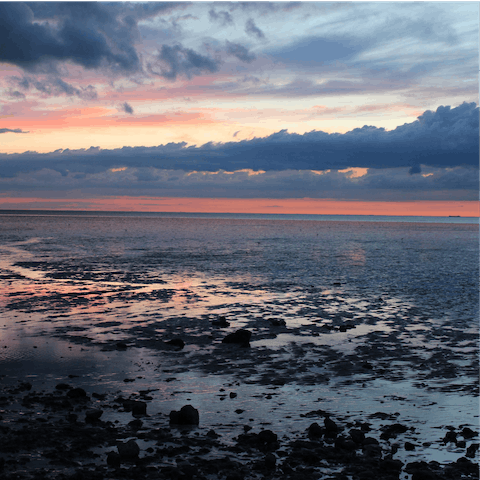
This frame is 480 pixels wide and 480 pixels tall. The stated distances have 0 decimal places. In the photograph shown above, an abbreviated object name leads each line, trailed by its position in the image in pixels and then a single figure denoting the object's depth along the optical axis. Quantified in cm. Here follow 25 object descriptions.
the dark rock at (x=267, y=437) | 1016
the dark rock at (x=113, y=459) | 911
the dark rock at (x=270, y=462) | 915
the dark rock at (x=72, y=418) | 1103
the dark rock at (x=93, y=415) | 1103
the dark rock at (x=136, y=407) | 1150
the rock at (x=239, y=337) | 1844
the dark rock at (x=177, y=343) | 1794
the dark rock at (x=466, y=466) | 910
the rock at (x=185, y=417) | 1097
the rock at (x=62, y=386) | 1315
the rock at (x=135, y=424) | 1077
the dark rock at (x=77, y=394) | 1245
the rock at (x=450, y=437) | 1040
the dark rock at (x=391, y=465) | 910
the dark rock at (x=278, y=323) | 2169
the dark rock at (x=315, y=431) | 1048
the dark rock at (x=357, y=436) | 1021
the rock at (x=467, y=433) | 1060
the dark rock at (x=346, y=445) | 992
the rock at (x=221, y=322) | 2148
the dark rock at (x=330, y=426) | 1062
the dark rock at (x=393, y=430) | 1055
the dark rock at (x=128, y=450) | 927
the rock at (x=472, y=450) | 970
